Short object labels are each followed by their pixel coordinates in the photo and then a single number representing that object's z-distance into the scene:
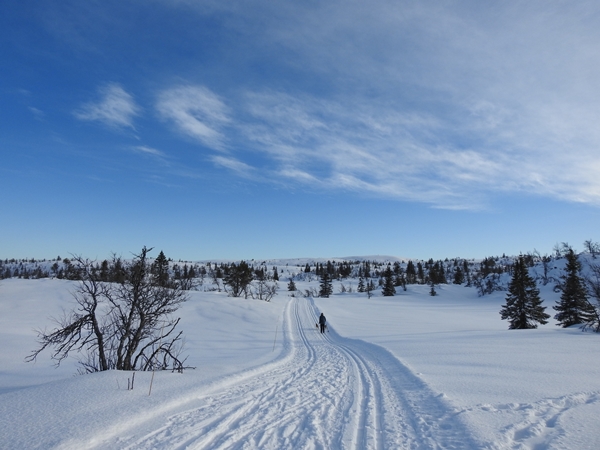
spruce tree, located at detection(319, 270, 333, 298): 101.03
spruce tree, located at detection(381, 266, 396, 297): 93.06
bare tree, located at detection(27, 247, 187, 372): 10.99
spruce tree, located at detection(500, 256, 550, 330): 28.78
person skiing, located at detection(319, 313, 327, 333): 26.46
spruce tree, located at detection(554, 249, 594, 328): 29.05
